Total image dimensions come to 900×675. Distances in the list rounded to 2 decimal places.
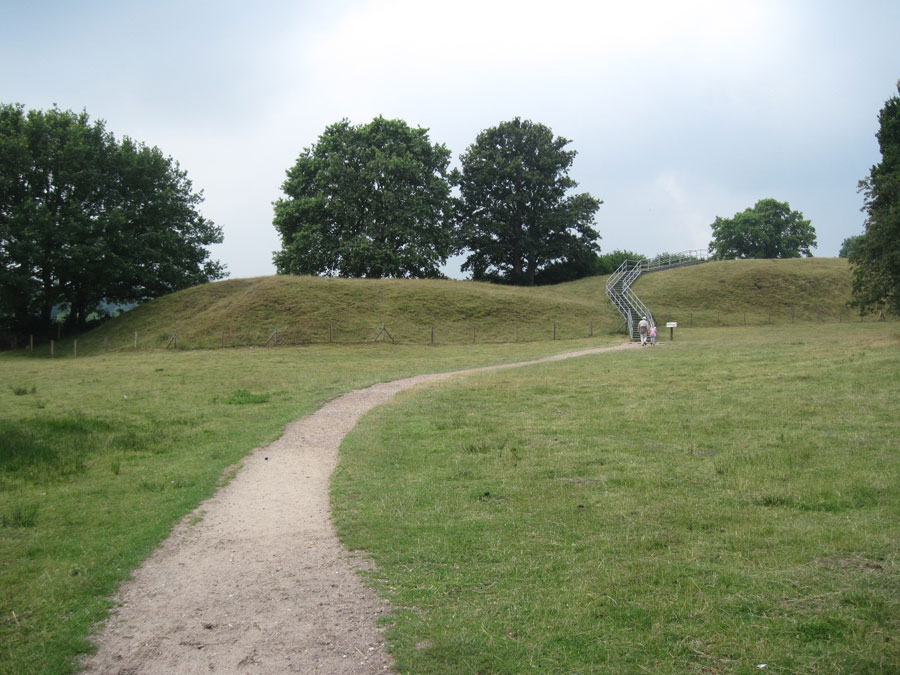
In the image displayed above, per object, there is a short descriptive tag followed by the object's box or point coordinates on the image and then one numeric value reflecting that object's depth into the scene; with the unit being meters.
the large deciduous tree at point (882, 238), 29.81
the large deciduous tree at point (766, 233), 100.81
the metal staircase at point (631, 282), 52.69
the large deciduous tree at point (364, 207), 63.81
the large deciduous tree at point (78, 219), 49.44
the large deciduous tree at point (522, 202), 77.00
